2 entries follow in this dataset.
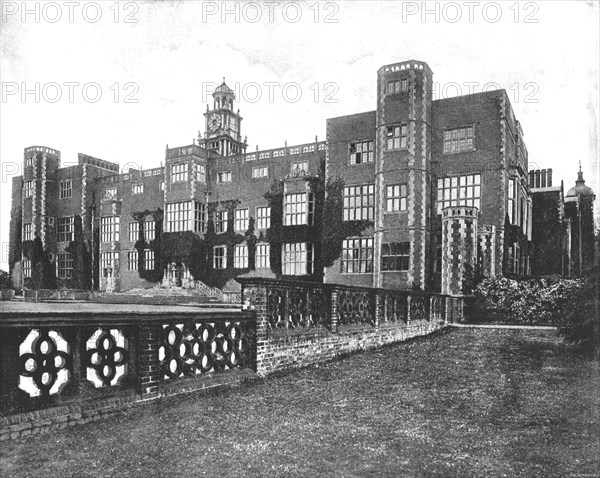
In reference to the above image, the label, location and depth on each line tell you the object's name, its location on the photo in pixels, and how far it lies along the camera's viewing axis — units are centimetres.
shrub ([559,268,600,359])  1023
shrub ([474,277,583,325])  2103
